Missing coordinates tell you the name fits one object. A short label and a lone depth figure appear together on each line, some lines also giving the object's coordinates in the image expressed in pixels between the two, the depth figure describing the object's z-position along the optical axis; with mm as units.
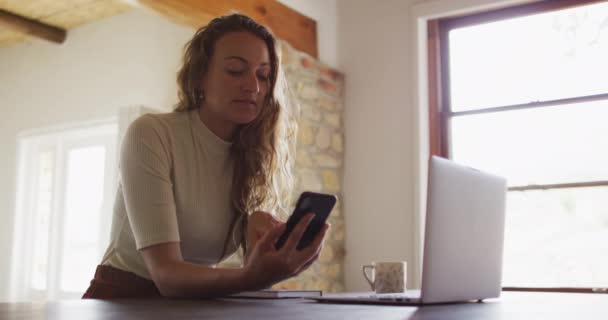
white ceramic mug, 1574
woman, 1299
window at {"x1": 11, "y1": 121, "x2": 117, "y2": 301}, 4680
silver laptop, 1155
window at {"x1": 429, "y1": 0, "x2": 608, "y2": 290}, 3408
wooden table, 921
